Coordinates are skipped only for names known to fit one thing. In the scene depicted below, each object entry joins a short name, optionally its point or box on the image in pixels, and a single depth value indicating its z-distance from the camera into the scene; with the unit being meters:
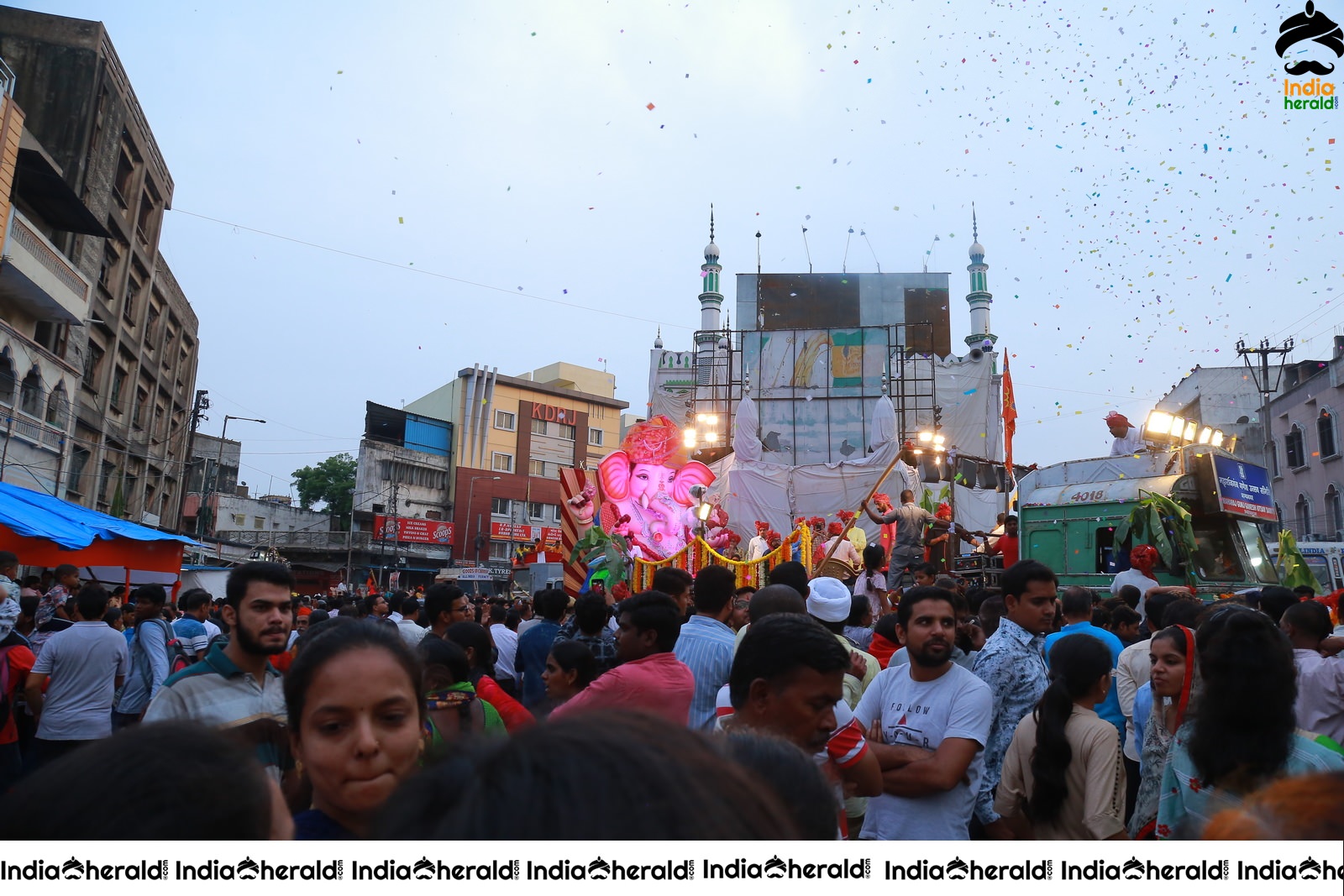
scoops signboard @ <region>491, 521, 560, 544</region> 59.16
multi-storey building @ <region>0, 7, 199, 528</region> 25.78
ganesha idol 22.89
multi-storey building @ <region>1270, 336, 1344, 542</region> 32.94
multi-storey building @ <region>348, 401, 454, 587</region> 55.53
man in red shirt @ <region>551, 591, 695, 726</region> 4.19
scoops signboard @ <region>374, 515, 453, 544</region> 54.78
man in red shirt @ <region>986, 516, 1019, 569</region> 15.71
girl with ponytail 3.72
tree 64.81
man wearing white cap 5.25
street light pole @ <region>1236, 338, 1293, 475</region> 38.41
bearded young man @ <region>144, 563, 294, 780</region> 3.35
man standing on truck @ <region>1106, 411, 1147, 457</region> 14.85
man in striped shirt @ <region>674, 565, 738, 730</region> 4.84
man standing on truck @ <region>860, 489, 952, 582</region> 13.34
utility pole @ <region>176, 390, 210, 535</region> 38.41
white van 22.09
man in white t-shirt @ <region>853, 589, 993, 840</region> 3.49
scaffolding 36.75
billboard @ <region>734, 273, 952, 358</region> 46.03
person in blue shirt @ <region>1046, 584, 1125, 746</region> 5.88
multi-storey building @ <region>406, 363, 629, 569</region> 59.47
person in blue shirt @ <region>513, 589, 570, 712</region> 7.12
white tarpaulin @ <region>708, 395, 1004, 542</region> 28.12
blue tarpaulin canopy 12.68
